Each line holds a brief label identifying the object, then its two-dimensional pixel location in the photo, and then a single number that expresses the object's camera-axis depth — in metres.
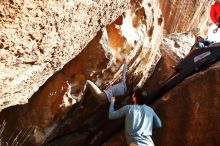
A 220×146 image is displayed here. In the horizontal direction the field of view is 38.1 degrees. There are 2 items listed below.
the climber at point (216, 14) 8.12
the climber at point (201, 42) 7.86
